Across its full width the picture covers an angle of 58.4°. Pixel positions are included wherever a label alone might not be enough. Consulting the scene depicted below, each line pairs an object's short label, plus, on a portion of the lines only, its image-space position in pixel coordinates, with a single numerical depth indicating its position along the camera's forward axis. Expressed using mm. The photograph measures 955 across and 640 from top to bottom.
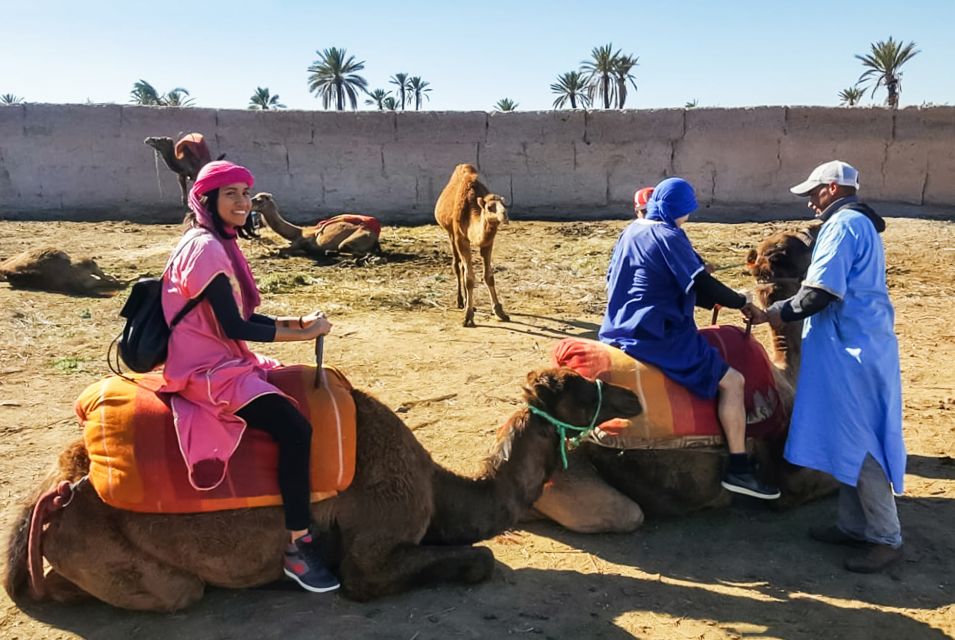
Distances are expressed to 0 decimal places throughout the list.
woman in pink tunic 3773
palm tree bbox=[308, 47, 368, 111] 77750
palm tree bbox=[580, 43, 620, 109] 69125
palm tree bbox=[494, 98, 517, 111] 70888
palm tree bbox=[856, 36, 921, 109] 49875
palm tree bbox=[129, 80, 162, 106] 66562
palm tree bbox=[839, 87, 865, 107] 55750
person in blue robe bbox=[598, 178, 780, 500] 5090
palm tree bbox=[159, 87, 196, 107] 57444
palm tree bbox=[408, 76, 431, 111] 88688
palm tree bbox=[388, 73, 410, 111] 87625
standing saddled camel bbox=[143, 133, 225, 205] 12703
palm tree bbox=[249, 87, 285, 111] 77938
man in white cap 4676
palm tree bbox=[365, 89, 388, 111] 80500
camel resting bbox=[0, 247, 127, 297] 11188
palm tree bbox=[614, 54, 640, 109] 69438
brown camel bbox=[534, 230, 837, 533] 5219
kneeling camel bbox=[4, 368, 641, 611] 4004
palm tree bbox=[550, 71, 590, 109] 72938
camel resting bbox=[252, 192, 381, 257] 14422
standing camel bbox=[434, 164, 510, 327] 10336
